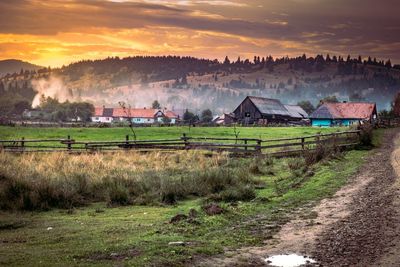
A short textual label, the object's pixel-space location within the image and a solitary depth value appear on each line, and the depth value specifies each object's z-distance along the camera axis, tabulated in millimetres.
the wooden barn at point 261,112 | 98312
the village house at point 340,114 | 97625
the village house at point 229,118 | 113125
